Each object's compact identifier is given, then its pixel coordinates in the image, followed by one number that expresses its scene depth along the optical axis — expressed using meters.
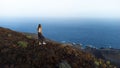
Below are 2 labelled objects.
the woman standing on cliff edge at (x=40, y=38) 8.25
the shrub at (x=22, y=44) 8.01
